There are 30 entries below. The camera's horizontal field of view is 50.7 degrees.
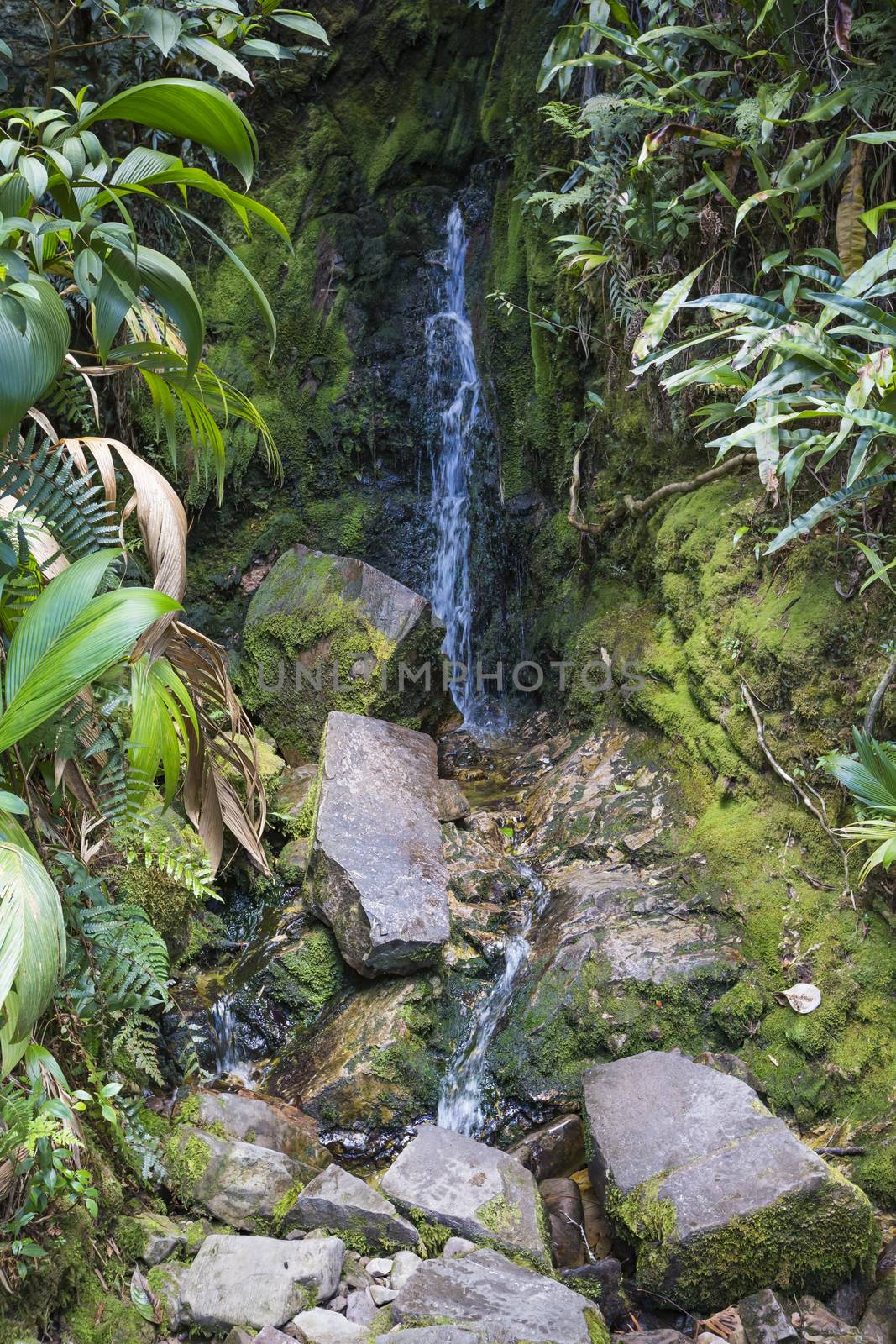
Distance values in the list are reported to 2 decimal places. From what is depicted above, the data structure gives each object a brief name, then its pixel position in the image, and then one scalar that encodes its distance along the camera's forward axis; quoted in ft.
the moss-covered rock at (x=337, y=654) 18.17
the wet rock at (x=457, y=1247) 8.55
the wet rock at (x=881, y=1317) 8.15
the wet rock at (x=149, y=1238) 7.95
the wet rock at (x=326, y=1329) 7.23
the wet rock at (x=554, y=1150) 10.46
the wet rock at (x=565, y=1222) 9.27
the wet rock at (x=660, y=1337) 8.05
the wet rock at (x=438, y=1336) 6.82
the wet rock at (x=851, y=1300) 8.39
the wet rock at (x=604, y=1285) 8.57
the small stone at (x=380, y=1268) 8.29
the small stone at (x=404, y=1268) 8.07
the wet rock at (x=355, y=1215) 8.62
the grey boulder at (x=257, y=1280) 7.44
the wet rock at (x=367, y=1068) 11.47
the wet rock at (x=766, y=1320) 7.87
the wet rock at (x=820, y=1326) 7.98
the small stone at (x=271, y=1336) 7.06
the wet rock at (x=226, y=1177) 9.00
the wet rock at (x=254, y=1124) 9.96
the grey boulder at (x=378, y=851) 12.57
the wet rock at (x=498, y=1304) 7.29
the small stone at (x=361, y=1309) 7.66
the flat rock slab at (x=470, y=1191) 8.76
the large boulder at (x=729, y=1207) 8.36
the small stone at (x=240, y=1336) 7.07
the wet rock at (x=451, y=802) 15.56
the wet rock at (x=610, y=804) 13.65
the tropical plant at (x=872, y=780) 9.90
